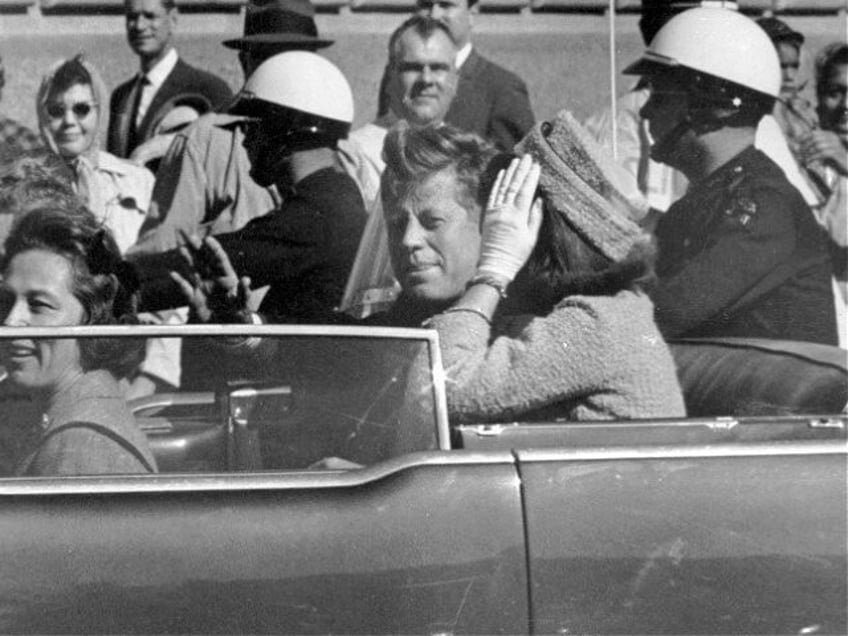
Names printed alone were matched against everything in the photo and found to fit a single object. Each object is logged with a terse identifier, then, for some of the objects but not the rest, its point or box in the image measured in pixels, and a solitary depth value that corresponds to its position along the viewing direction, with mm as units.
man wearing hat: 3387
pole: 3385
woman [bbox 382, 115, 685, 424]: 3266
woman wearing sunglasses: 3266
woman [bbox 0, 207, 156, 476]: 2967
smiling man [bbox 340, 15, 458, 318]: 3365
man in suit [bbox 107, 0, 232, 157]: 3262
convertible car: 2713
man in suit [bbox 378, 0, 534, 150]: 3354
